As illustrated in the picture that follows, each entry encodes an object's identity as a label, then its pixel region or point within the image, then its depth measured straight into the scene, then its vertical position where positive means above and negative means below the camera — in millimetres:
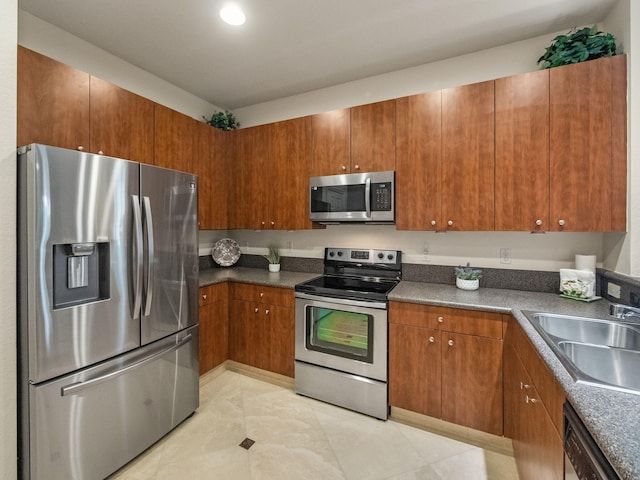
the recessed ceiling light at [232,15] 1830 +1459
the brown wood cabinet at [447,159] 2049 +585
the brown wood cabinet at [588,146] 1732 +567
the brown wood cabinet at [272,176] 2725 +616
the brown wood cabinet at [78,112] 1663 +846
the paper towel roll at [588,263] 1933 -173
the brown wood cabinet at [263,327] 2525 -820
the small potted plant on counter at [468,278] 2195 -310
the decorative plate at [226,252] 3266 -162
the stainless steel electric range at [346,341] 2121 -815
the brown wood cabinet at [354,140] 2359 +846
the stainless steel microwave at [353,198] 2340 +342
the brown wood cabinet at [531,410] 1062 -782
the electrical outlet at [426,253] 2537 -137
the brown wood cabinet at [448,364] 1831 -851
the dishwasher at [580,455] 720 -595
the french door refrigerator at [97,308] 1334 -381
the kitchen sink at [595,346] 1185 -496
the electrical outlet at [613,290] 1769 -330
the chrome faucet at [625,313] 1401 -373
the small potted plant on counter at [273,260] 3061 -238
